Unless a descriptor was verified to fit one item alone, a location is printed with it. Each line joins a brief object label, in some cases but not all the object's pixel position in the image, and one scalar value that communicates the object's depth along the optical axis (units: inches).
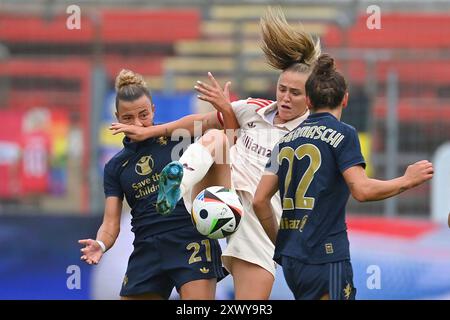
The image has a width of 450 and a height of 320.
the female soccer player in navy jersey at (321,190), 388.2
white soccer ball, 421.7
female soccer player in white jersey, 452.8
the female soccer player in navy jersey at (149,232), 445.4
